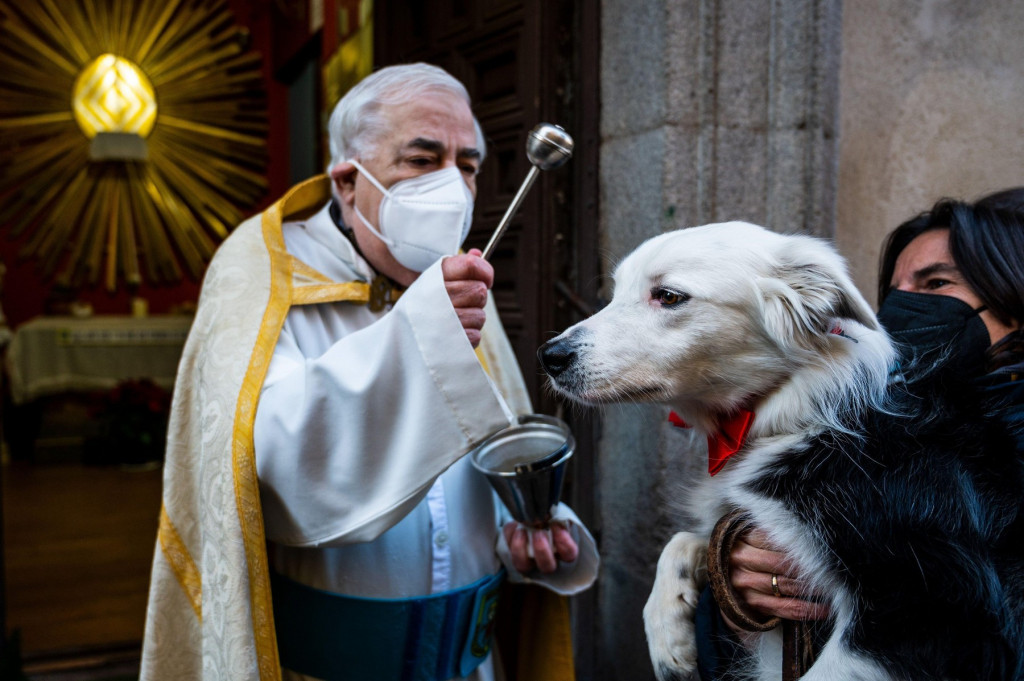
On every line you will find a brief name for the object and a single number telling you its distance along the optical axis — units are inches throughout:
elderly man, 48.6
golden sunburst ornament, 262.4
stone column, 86.4
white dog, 37.8
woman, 43.1
